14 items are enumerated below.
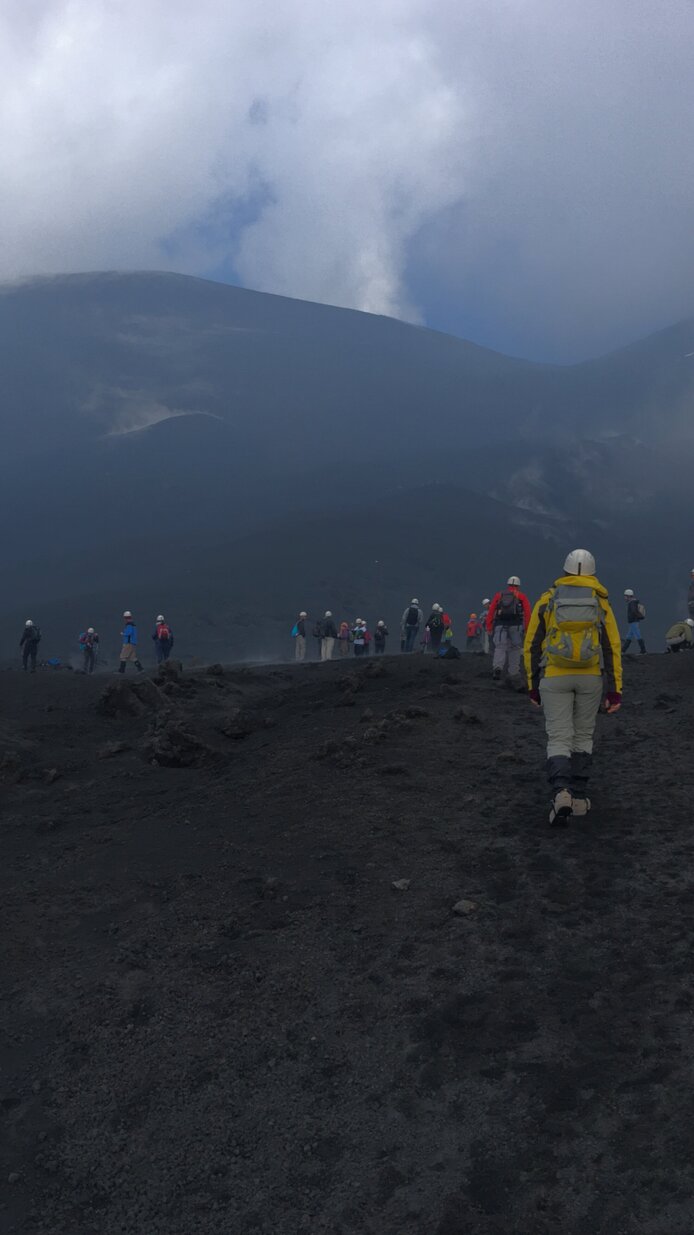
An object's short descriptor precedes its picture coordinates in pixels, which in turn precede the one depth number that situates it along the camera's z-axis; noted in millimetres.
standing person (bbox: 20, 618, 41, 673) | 27508
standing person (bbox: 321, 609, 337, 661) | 28969
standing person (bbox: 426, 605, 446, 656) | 26641
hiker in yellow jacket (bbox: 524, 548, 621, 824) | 7684
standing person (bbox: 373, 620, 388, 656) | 32781
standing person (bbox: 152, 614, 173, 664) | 27375
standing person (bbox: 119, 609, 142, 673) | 27609
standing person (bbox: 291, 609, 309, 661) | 30094
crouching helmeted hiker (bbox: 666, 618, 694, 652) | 20141
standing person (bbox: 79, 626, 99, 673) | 29594
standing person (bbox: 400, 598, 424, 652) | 28797
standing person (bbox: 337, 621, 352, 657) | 33250
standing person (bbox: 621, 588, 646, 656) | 24031
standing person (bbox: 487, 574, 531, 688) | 14945
